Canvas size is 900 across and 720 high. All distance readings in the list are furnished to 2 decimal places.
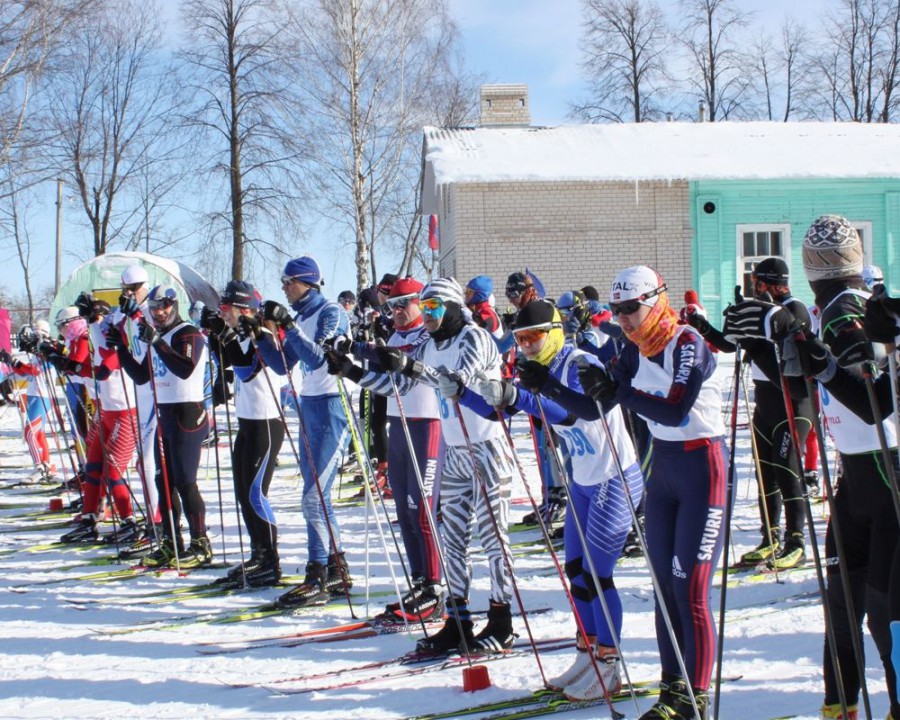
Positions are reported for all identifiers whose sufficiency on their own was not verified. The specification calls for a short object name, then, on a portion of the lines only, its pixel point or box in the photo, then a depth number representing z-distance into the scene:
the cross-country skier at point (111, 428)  7.94
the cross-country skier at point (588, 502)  4.01
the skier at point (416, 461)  5.36
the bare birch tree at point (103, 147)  28.42
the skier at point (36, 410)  11.16
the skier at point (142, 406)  7.19
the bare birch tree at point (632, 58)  34.03
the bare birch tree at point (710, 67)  34.31
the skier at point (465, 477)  4.71
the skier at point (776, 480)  6.04
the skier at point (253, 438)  6.25
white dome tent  19.70
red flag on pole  19.15
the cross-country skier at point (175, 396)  6.86
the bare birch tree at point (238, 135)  25.17
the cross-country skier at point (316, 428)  5.82
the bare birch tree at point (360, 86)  22.11
